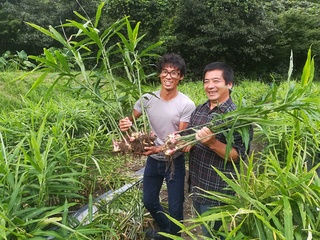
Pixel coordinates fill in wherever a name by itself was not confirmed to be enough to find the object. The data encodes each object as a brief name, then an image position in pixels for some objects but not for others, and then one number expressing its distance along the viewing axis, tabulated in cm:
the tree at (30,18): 915
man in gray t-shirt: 144
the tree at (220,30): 863
